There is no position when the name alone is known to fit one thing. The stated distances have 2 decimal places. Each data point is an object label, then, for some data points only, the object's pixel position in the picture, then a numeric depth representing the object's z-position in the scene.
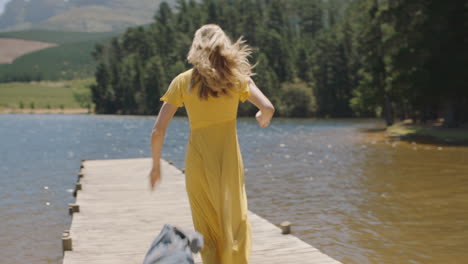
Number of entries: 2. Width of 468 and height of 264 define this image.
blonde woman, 4.23
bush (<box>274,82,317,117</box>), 81.50
